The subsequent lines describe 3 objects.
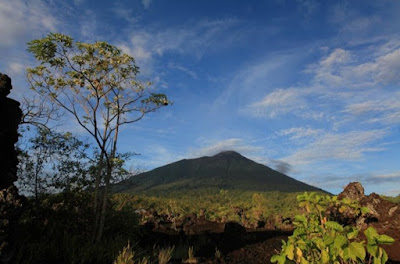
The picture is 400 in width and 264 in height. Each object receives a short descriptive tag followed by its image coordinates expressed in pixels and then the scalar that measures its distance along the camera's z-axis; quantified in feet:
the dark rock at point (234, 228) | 48.49
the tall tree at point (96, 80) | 34.81
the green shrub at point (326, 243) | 10.87
